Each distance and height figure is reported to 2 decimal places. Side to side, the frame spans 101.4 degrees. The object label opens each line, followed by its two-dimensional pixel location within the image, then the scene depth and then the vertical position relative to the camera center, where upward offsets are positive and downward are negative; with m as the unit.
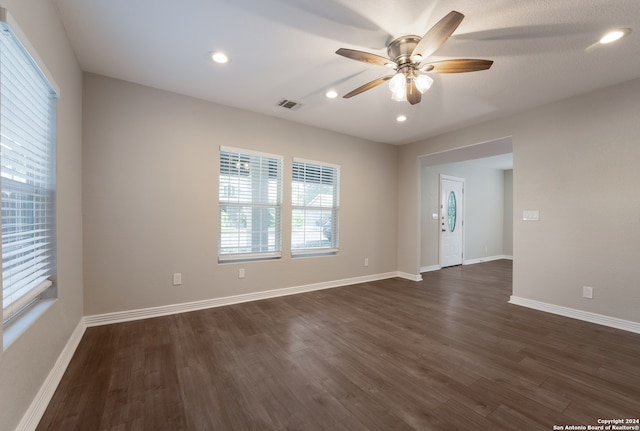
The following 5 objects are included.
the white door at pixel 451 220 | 6.26 -0.12
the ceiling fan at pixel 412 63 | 1.85 +1.18
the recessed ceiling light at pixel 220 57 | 2.37 +1.46
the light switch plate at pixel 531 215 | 3.47 +0.00
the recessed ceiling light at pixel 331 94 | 3.06 +1.44
